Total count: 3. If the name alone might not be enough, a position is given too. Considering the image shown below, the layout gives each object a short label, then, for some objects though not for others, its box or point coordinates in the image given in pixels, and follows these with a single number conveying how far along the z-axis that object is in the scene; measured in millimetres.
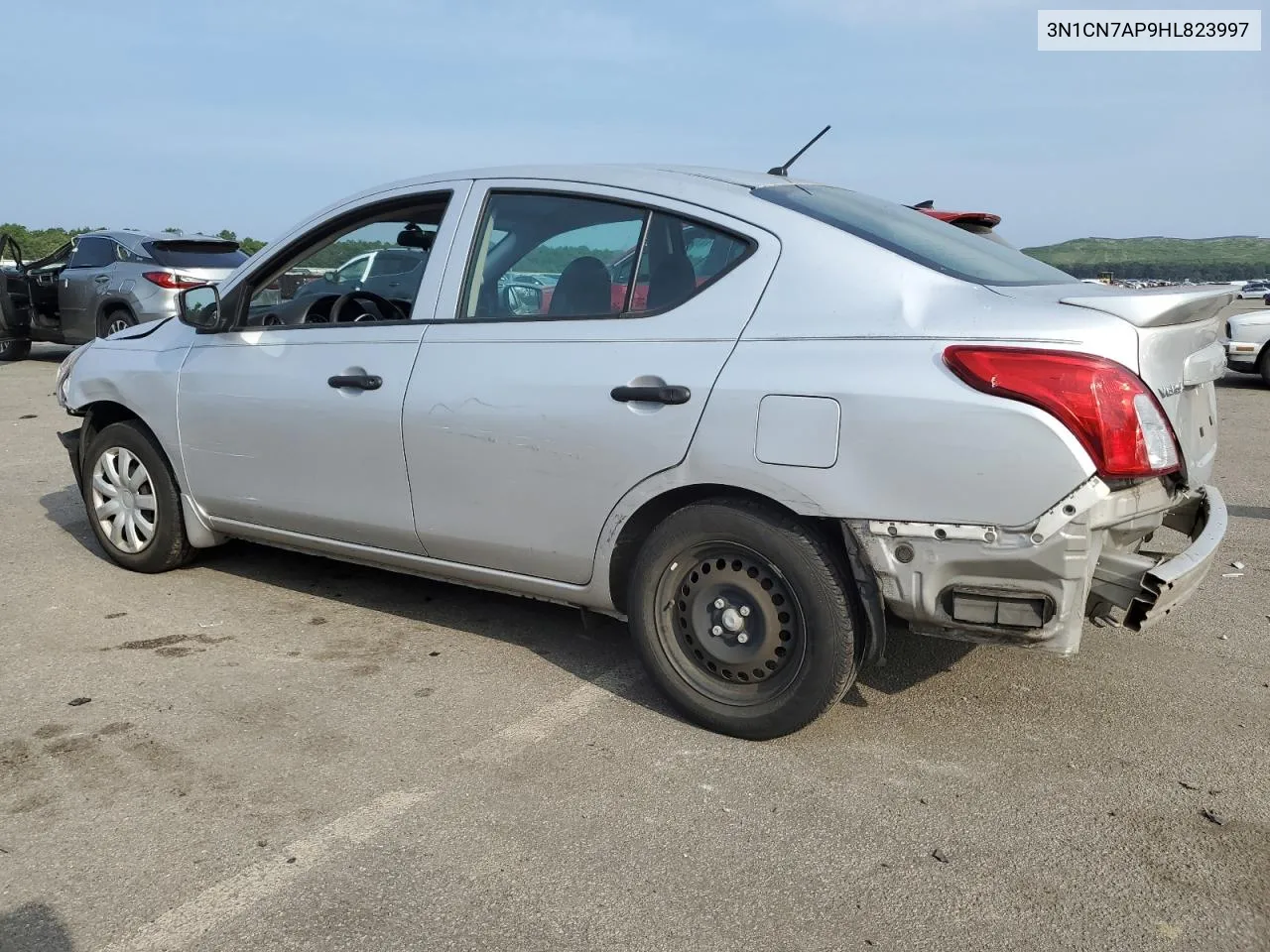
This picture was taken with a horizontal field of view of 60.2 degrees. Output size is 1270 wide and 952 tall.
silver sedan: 2893
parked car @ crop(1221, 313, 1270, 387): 13703
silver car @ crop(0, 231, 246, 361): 12906
